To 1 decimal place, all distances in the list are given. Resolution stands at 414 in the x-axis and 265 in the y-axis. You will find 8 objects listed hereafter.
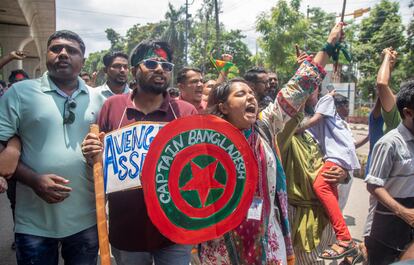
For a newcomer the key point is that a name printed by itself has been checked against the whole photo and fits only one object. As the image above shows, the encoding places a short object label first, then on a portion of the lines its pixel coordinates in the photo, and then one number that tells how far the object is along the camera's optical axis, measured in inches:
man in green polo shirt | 79.9
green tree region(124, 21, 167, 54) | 1771.7
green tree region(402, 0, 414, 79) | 981.2
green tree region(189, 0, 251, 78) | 1672.7
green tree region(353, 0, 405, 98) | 1162.6
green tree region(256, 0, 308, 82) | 843.4
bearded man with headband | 79.9
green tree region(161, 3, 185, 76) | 1552.7
